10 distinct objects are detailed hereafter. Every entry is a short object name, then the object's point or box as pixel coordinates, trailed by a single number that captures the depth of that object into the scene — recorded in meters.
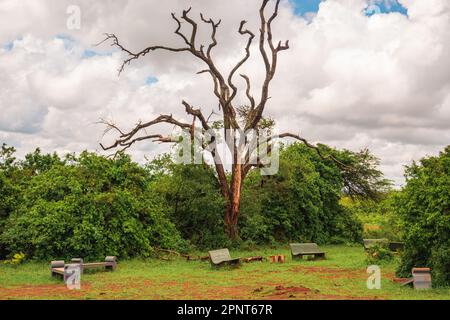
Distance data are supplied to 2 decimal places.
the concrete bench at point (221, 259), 17.20
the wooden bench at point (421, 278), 12.23
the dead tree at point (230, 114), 24.42
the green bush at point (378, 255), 17.67
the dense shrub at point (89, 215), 19.03
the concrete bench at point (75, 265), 13.98
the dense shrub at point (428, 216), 12.38
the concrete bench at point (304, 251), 19.91
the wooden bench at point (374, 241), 19.31
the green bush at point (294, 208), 25.77
